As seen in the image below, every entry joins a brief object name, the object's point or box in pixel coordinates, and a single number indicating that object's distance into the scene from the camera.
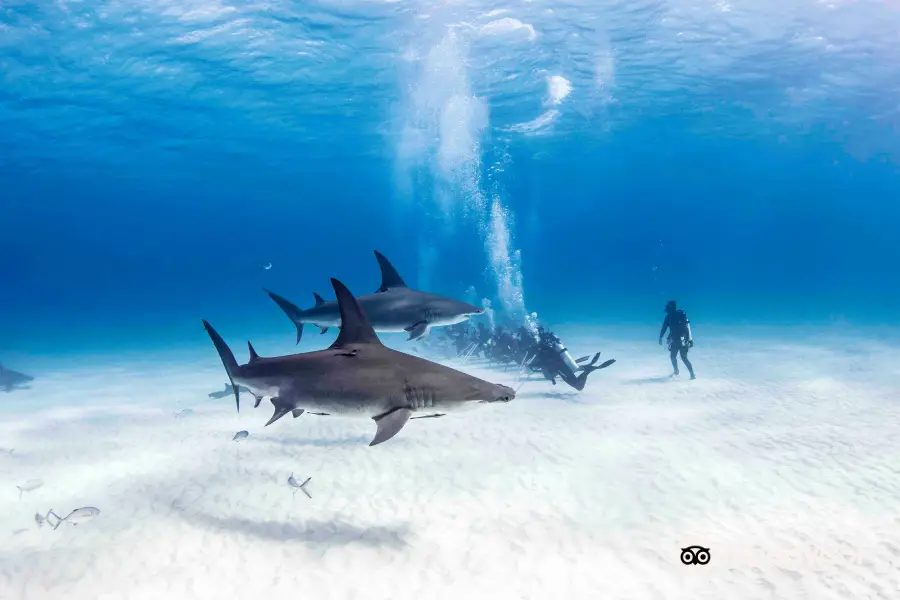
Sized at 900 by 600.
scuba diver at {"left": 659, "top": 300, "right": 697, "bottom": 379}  14.74
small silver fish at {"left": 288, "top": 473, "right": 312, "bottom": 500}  6.83
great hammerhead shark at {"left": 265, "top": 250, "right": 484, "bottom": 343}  6.99
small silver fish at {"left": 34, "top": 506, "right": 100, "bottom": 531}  5.92
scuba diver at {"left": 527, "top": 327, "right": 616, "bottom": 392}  13.33
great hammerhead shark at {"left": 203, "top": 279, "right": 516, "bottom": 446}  4.47
